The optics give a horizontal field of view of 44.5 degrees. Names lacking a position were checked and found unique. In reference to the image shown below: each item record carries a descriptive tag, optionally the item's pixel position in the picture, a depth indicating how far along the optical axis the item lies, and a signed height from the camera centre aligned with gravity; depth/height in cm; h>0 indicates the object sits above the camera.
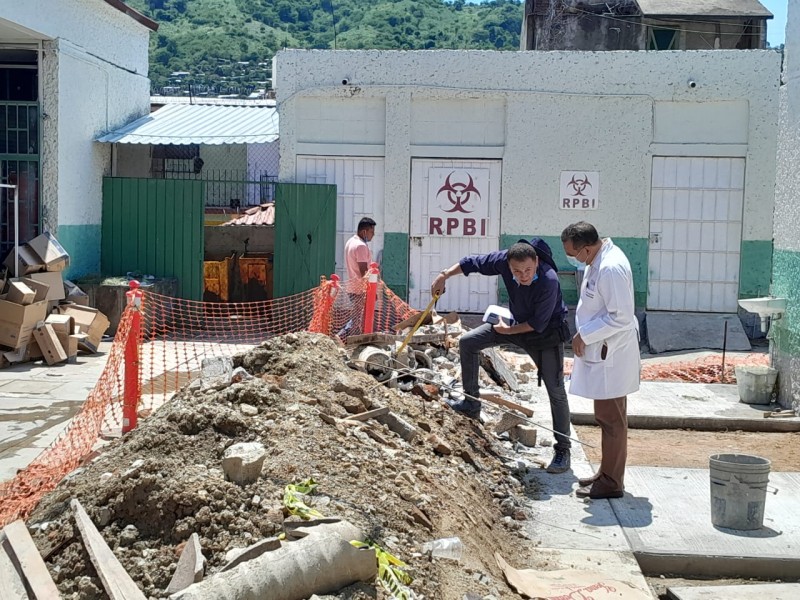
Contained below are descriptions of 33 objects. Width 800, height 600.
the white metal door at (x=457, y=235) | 1616 -27
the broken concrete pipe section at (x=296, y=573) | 384 -146
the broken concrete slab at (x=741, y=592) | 525 -198
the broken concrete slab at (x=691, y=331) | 1511 -167
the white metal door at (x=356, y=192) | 1634 +39
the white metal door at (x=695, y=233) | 1584 -13
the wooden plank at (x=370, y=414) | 672 -138
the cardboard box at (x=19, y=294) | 1202 -107
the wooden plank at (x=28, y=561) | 414 -159
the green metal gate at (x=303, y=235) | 1612 -35
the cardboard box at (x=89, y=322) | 1312 -154
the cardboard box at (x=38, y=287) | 1253 -102
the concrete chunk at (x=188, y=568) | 405 -150
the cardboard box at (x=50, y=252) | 1305 -60
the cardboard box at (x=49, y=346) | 1213 -172
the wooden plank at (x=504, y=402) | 872 -162
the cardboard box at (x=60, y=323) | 1256 -148
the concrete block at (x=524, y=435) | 829 -182
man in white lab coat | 668 -84
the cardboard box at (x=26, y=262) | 1284 -73
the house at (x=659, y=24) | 2630 +542
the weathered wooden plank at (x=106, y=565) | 399 -153
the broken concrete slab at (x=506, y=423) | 827 -172
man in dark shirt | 730 -76
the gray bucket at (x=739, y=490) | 605 -165
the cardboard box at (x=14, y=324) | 1195 -144
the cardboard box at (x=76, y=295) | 1410 -125
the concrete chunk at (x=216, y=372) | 690 -125
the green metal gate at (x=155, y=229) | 1639 -32
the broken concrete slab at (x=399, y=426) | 684 -147
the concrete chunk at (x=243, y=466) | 493 -128
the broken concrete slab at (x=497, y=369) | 1041 -160
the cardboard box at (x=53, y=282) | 1289 -100
